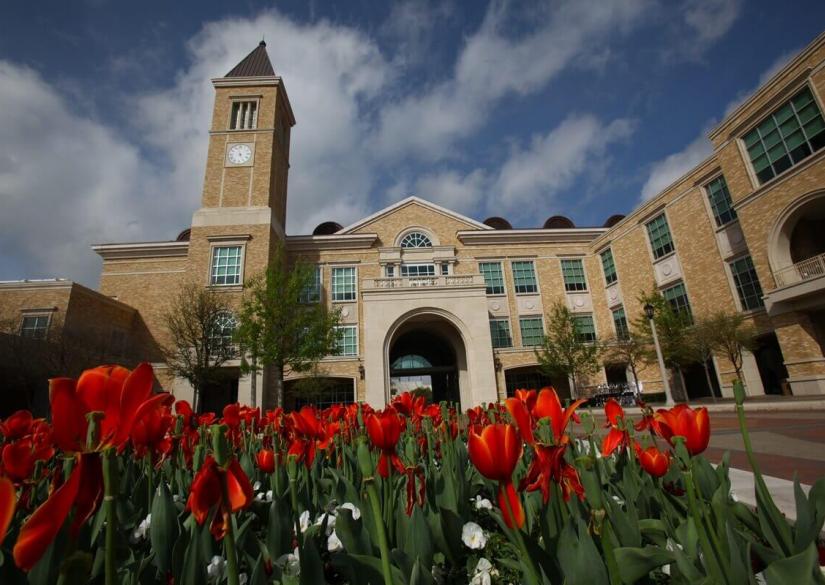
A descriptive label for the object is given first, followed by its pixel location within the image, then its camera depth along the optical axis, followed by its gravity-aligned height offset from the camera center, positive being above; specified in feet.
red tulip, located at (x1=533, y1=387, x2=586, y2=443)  5.11 -0.28
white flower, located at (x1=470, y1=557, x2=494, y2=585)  4.79 -2.19
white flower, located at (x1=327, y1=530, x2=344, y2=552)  5.38 -1.89
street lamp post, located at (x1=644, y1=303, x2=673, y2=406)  49.37 +3.01
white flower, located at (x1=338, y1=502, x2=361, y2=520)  6.22 -1.73
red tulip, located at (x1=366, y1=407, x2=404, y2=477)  5.53 -0.47
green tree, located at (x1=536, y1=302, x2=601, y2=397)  69.77 +6.62
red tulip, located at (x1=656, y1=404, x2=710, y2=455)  5.15 -0.58
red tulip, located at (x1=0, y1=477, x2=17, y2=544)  2.04 -0.40
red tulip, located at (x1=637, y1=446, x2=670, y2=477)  5.90 -1.15
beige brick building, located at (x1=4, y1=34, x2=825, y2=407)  51.42 +24.43
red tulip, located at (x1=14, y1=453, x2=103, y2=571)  1.91 -0.48
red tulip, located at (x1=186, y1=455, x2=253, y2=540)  2.88 -0.59
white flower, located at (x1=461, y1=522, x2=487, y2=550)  5.49 -1.97
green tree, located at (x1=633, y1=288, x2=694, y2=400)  60.39 +8.04
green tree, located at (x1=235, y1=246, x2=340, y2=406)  46.14 +9.22
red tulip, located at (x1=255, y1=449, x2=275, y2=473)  6.19 -0.81
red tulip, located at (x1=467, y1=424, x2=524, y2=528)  3.62 -0.59
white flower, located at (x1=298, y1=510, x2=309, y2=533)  6.16 -1.79
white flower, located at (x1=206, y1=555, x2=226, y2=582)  4.51 -1.78
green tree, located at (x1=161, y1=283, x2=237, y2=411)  50.03 +8.88
